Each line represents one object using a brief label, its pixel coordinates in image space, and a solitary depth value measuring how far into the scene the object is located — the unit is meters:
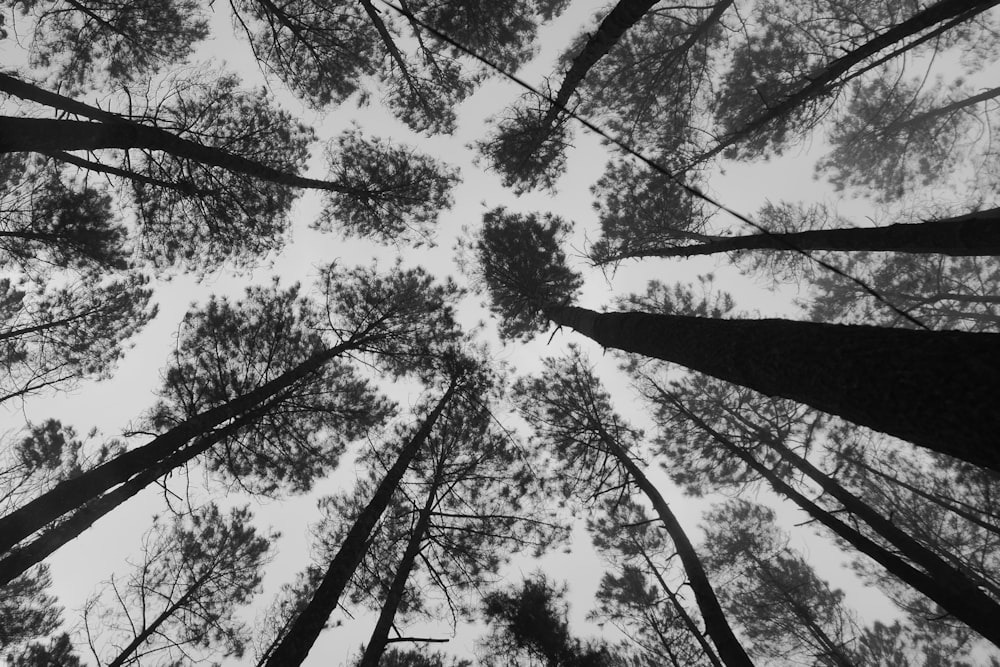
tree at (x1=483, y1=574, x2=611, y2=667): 6.45
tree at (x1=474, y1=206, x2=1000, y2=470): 1.42
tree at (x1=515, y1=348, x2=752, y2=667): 6.81
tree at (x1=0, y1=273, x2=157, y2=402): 7.03
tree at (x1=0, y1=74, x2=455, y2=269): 4.48
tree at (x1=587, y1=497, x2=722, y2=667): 8.55
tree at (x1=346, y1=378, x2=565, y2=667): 7.33
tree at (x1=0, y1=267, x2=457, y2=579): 4.43
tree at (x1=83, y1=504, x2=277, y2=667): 7.69
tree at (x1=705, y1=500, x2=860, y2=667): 9.48
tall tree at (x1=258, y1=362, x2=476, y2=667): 3.72
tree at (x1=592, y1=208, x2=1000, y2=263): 4.27
